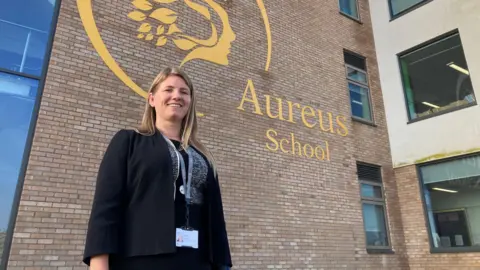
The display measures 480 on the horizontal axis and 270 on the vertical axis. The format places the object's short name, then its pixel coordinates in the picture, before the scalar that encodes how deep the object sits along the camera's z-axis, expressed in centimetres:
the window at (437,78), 823
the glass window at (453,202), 754
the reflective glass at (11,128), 443
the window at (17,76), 450
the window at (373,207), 791
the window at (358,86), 902
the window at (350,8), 987
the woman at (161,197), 147
